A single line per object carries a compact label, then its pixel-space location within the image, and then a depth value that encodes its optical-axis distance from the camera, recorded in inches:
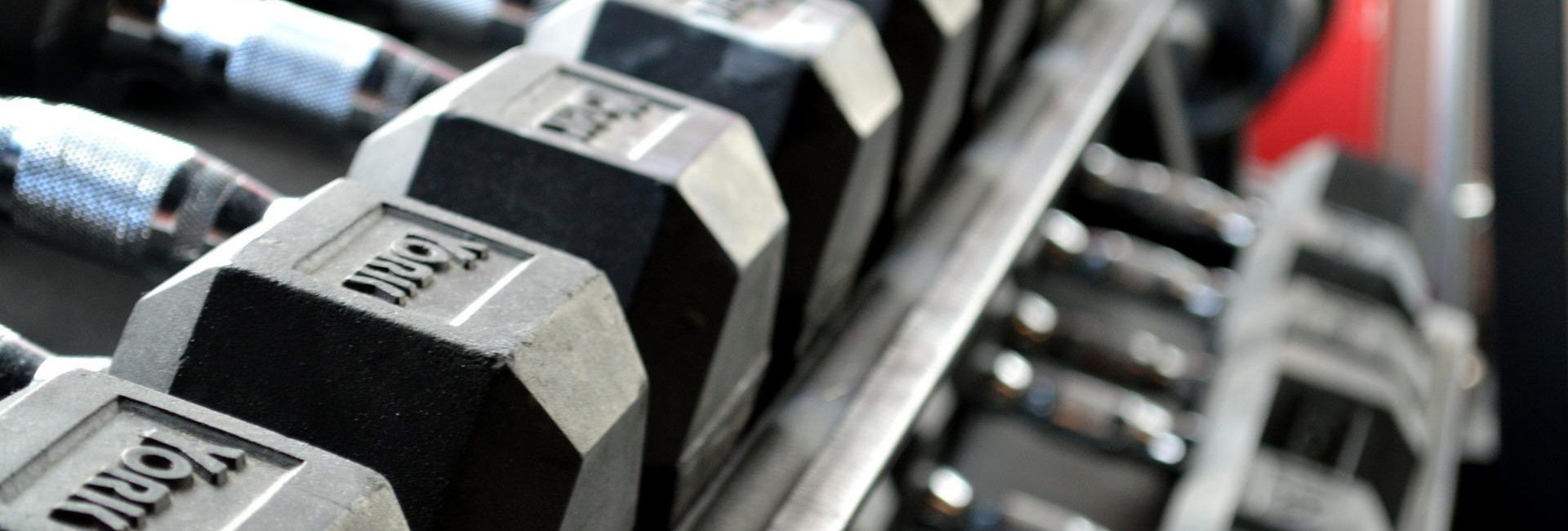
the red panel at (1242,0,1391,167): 92.4
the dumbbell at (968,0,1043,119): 33.8
